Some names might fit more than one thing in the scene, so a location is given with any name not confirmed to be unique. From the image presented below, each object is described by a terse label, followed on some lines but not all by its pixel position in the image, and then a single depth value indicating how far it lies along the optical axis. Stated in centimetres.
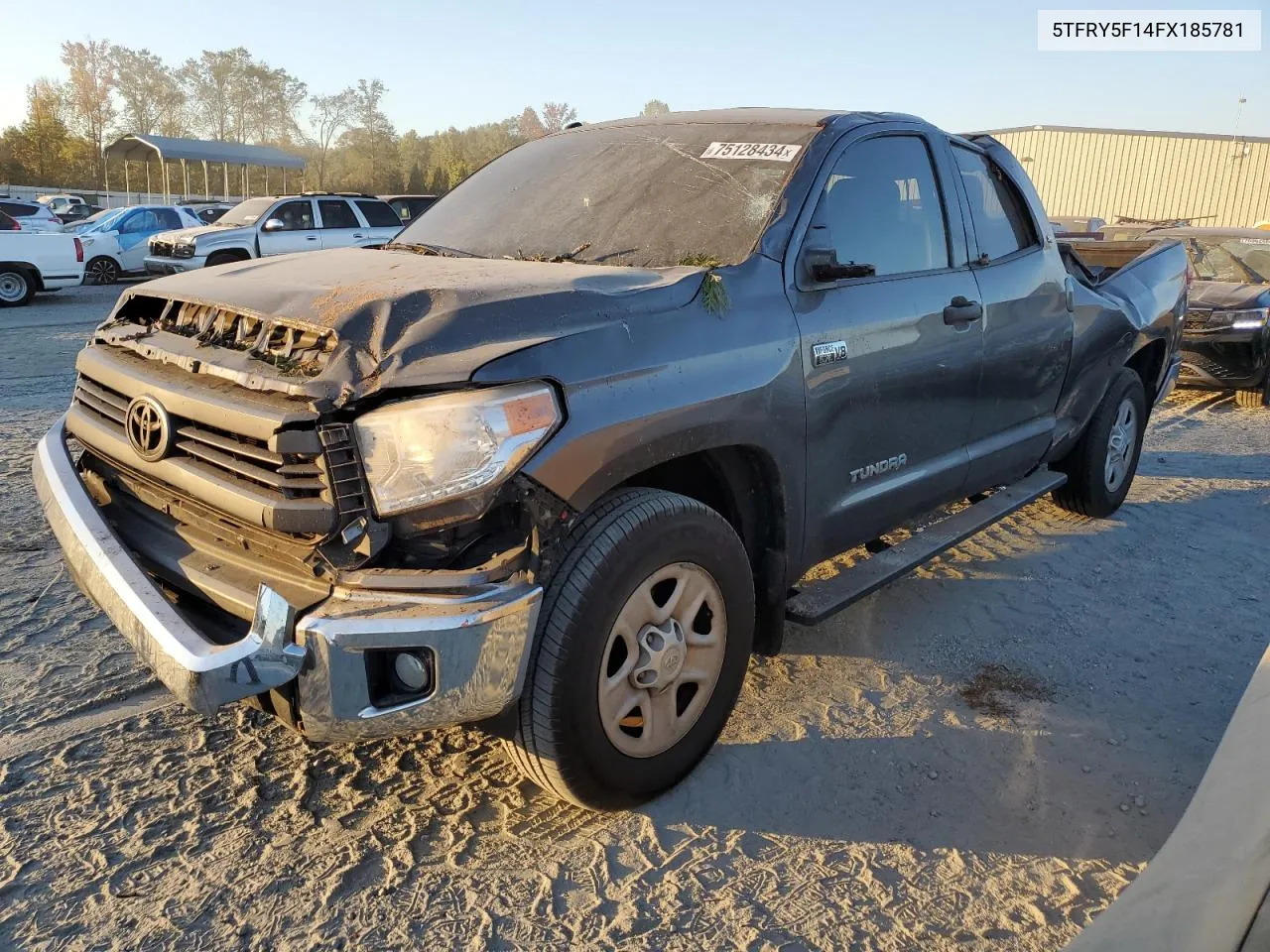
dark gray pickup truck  224
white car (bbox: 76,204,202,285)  1938
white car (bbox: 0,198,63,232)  1811
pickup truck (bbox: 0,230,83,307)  1479
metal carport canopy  3167
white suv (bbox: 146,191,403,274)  1628
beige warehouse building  3184
